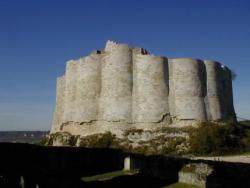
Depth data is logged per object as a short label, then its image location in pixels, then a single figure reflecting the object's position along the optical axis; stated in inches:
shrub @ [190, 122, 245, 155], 1670.8
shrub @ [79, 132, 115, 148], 1729.8
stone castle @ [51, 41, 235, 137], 1788.9
